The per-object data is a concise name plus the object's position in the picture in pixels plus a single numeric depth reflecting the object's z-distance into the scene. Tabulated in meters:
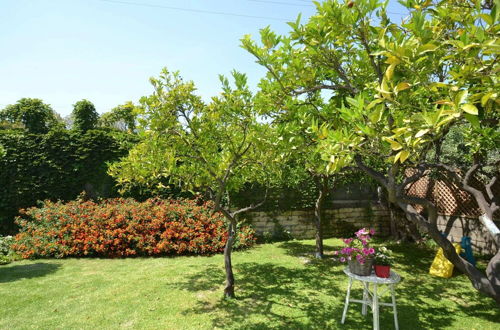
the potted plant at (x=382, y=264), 4.04
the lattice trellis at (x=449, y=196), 8.14
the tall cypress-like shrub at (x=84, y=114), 14.58
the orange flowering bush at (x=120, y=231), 8.23
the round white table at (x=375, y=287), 3.81
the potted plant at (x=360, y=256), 4.09
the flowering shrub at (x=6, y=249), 7.68
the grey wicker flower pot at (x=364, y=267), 4.10
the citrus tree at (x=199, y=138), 4.48
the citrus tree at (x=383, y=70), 1.98
